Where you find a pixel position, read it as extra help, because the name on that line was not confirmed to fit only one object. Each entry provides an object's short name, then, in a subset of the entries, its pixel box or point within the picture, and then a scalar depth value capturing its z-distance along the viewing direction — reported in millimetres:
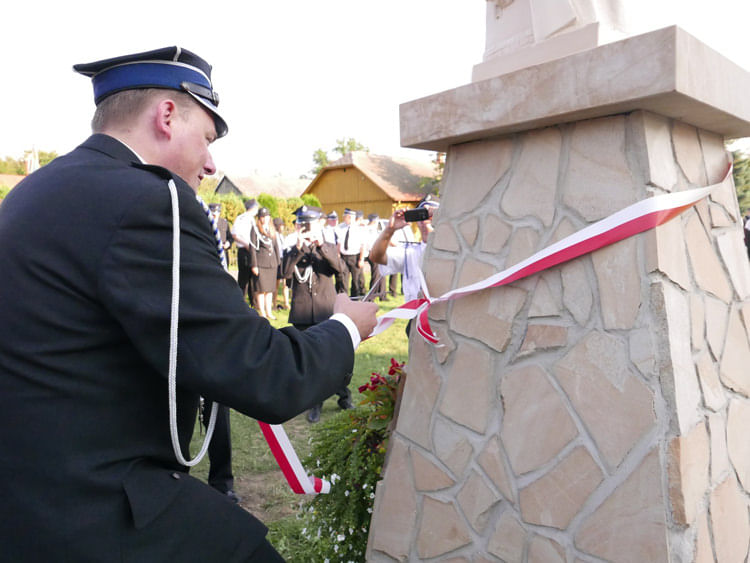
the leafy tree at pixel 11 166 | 67562
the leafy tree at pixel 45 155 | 56891
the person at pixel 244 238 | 11320
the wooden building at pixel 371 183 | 37594
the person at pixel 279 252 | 12344
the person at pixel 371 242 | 13211
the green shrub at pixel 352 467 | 2816
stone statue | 2107
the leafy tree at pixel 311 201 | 30872
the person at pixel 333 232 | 10664
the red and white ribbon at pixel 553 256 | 1832
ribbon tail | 2281
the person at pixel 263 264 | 11305
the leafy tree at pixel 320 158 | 61531
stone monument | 1800
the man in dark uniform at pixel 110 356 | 1391
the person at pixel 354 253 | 12973
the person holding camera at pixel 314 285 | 6348
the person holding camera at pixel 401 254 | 4234
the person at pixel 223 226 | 13133
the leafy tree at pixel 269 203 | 24484
